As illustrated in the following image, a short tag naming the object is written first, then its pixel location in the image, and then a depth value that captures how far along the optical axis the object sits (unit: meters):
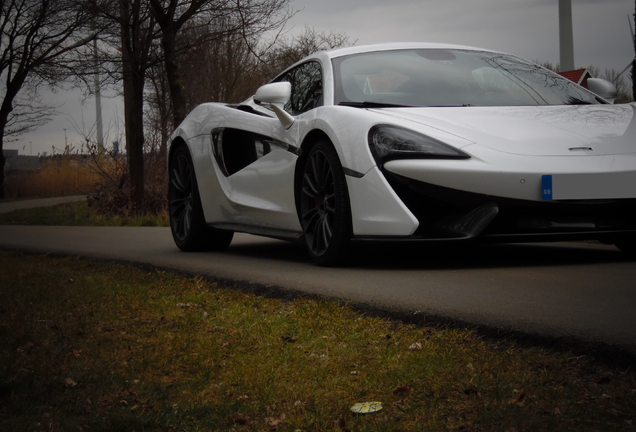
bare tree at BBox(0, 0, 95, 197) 26.03
